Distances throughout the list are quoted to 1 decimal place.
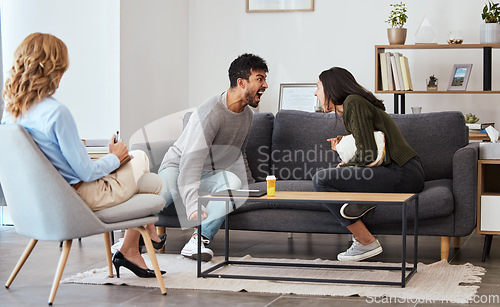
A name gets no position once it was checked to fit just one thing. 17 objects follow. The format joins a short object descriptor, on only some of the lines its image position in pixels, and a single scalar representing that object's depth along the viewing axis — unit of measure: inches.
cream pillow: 134.7
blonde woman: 102.2
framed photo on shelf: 206.5
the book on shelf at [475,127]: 198.0
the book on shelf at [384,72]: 207.3
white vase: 200.7
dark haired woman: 133.6
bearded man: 142.2
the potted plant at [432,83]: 209.8
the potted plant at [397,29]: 206.8
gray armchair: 100.7
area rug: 111.7
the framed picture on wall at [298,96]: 225.5
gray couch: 137.7
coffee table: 113.9
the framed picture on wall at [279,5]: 229.8
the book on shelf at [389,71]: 207.0
